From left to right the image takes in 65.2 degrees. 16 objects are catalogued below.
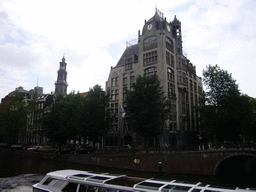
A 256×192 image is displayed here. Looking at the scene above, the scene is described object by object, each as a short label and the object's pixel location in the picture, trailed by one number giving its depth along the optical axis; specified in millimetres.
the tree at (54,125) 50728
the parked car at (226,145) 28691
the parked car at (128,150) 34538
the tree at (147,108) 35281
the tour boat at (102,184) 10953
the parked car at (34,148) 50281
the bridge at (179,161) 28141
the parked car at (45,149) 49328
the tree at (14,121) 62156
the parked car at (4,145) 64375
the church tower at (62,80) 108750
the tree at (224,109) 39188
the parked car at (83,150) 43069
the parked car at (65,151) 45406
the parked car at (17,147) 54941
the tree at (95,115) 41406
